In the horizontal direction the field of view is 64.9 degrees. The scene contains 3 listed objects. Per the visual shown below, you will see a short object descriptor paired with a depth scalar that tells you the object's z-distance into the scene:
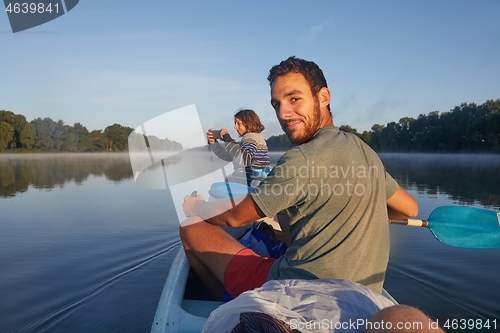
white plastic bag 1.28
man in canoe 1.69
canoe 2.08
